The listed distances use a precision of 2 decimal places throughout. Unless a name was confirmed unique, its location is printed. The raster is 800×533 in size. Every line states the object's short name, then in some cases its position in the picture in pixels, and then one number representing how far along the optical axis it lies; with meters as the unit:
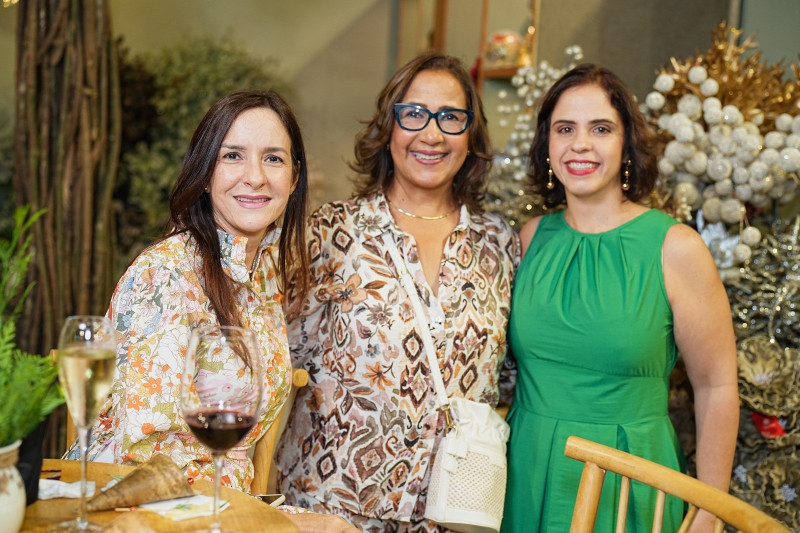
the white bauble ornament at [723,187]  2.41
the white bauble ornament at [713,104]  2.40
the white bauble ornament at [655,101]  2.50
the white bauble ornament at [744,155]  2.36
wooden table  1.07
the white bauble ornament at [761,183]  2.35
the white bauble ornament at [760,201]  2.42
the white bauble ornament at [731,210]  2.41
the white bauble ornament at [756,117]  2.43
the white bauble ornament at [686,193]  2.47
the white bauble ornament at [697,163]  2.43
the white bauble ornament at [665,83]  2.48
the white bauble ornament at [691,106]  2.46
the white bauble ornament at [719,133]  2.42
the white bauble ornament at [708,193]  2.49
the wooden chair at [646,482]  1.27
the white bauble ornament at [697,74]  2.43
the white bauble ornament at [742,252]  2.37
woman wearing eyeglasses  2.09
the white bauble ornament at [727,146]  2.39
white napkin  1.23
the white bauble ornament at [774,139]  2.36
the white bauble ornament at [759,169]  2.35
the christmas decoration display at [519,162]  2.73
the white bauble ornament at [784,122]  2.37
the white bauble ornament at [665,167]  2.49
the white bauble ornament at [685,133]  2.39
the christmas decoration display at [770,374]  2.30
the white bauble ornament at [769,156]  2.34
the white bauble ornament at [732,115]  2.38
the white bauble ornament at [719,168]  2.40
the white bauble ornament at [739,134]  2.37
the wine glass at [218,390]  1.09
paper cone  1.18
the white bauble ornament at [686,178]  2.52
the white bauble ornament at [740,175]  2.38
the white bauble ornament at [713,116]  2.40
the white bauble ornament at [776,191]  2.40
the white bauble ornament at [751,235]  2.37
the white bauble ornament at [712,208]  2.45
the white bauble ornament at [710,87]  2.41
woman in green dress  2.03
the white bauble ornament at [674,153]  2.44
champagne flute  1.08
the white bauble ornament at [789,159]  2.31
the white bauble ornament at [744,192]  2.39
